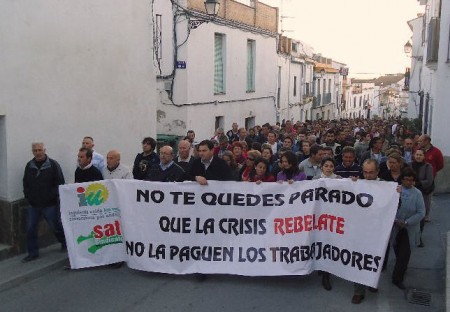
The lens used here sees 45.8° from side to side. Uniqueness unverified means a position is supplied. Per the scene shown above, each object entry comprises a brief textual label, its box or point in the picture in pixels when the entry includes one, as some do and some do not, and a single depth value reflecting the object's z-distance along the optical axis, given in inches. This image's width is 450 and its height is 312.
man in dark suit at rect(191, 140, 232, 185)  261.1
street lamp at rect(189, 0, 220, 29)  538.9
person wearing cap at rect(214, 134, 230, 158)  431.5
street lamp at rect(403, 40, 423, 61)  1058.1
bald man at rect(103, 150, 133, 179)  278.1
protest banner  226.1
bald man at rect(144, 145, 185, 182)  262.8
